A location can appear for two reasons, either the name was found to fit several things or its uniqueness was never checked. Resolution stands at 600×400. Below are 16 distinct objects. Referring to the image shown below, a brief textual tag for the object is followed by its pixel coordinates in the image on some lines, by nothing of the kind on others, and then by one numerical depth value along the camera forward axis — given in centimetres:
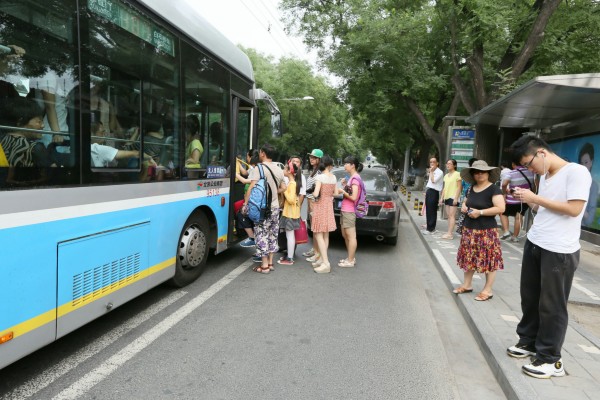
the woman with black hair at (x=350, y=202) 634
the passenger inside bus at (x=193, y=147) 485
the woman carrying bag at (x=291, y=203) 650
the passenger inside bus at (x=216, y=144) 547
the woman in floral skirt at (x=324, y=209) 631
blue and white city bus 264
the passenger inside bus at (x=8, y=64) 256
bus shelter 542
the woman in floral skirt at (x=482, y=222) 466
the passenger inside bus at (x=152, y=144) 395
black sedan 791
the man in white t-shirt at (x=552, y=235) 303
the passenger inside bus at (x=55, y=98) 284
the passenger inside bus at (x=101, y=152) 333
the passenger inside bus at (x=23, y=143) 259
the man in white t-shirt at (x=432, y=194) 970
